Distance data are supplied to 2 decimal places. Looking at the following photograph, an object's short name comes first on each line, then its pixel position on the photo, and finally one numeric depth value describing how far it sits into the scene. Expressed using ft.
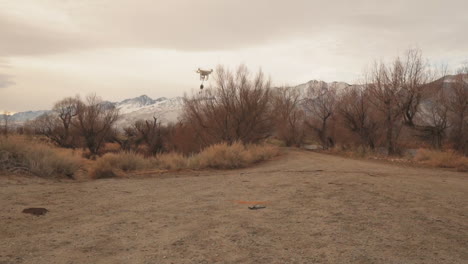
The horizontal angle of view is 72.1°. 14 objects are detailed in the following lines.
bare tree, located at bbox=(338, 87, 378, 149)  82.53
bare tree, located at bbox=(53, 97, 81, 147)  116.88
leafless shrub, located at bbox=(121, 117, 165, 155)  108.27
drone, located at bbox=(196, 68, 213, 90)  71.77
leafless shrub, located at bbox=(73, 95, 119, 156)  106.32
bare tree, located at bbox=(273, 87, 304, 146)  115.03
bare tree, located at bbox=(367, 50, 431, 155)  62.18
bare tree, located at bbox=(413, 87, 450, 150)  68.69
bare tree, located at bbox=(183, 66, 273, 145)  71.97
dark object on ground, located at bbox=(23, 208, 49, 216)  17.31
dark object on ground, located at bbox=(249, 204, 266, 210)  18.31
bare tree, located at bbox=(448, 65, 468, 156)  64.64
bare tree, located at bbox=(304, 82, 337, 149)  100.48
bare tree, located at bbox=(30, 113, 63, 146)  119.97
